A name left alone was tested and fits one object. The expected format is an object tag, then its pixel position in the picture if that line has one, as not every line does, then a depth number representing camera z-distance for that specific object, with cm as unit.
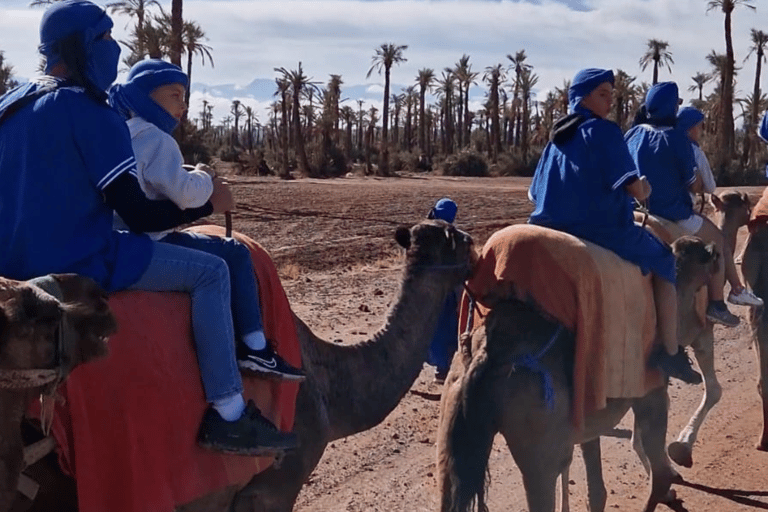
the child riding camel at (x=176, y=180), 379
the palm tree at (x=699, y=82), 8456
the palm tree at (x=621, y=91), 5878
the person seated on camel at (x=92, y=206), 337
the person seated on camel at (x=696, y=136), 759
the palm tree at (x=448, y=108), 7886
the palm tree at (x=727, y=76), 4784
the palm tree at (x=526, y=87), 7781
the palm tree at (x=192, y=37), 4225
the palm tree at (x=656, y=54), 6438
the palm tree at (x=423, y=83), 7906
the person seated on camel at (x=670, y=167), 741
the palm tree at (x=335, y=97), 5719
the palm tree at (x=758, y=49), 5933
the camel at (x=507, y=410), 509
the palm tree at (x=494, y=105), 6906
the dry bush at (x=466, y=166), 5891
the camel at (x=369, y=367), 438
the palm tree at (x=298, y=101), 5075
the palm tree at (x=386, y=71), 5516
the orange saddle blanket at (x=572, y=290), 529
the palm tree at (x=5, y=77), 4562
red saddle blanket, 343
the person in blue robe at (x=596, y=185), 554
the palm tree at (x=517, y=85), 7738
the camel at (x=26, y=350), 262
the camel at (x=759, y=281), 842
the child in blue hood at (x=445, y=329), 548
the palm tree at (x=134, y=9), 3871
